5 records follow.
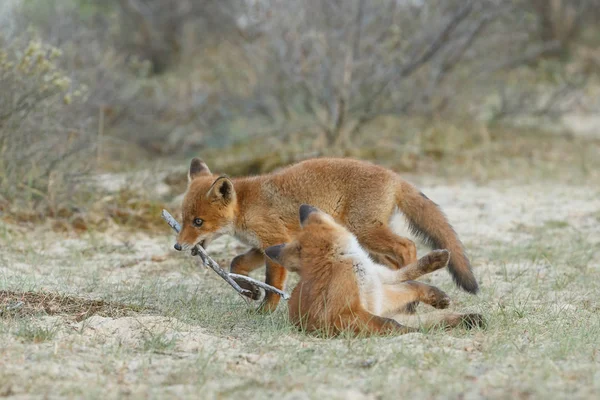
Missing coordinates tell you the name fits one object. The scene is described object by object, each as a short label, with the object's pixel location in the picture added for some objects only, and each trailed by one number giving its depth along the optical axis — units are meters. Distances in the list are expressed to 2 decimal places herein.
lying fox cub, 9.19
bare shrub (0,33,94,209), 16.17
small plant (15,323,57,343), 8.65
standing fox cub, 11.31
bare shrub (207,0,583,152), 23.55
